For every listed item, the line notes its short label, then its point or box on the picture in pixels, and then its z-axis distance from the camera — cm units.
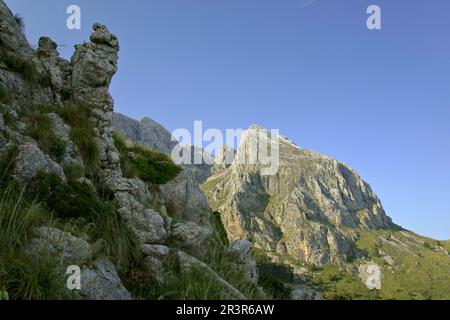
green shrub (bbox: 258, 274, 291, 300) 1752
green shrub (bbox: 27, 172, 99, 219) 966
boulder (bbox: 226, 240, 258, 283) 1139
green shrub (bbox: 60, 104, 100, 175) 1416
